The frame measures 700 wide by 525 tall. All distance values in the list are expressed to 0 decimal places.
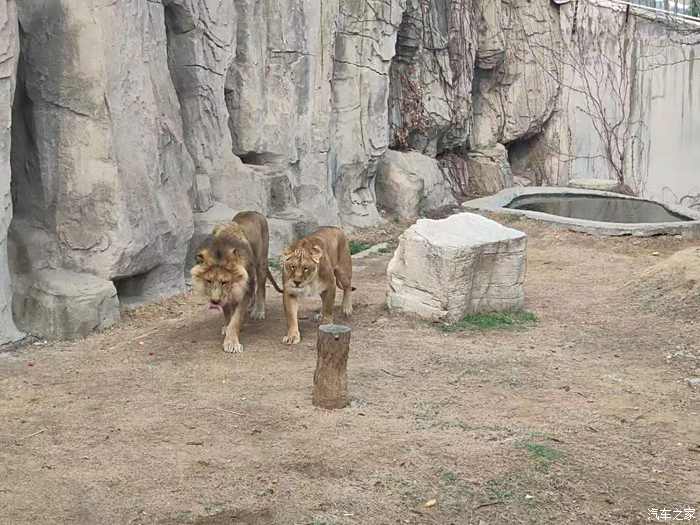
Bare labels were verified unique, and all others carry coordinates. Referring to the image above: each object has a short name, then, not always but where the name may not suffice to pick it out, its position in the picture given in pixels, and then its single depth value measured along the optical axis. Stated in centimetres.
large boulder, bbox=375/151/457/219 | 1470
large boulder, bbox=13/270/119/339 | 715
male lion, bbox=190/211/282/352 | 664
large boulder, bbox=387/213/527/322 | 768
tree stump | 531
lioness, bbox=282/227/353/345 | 696
